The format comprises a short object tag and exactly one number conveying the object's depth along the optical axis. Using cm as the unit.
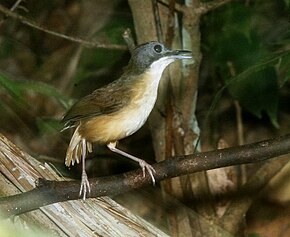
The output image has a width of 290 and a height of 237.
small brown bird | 582
